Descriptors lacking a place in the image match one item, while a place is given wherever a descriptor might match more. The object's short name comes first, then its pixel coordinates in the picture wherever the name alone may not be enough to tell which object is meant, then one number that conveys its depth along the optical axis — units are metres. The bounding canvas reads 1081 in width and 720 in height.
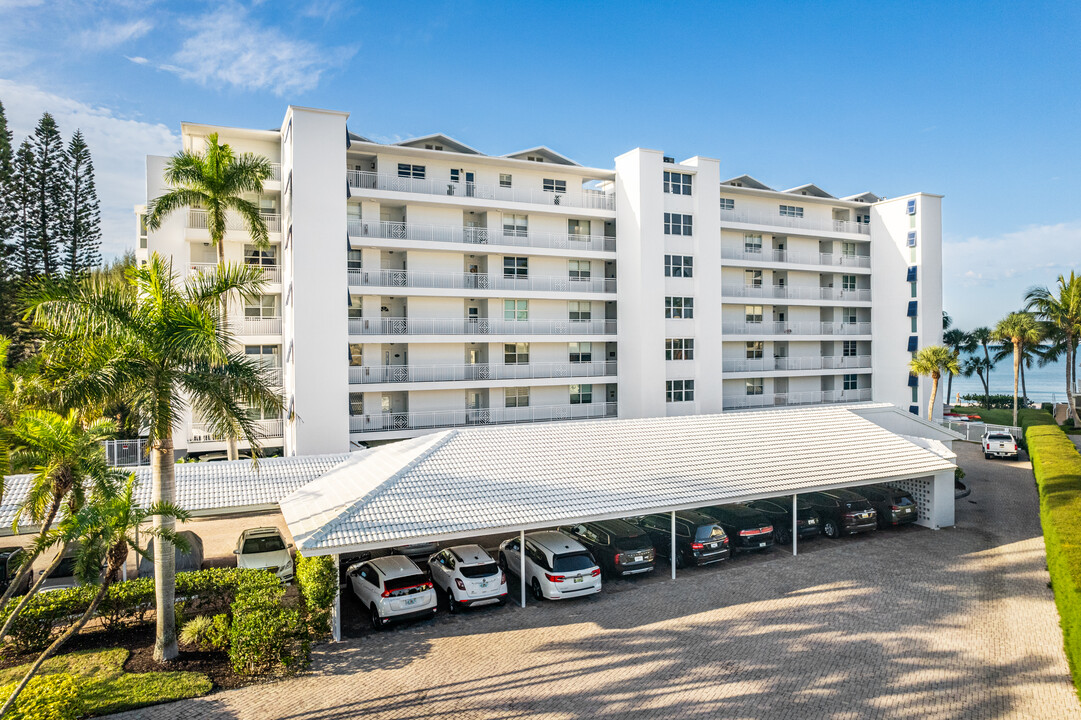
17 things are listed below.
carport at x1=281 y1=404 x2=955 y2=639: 16.23
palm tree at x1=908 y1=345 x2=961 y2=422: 41.16
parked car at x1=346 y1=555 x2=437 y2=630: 15.38
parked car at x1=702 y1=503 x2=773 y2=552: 21.09
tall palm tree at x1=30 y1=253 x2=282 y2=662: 12.77
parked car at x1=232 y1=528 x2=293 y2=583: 18.39
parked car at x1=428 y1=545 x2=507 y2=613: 16.38
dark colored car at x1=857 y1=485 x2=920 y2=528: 23.69
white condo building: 29.84
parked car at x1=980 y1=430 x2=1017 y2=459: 37.84
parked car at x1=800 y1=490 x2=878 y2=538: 22.81
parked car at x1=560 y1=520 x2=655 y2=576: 18.66
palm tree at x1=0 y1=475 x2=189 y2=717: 10.99
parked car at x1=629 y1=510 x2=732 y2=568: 19.78
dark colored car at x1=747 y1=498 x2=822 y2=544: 22.41
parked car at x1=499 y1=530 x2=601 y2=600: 16.95
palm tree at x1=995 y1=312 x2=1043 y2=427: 47.56
